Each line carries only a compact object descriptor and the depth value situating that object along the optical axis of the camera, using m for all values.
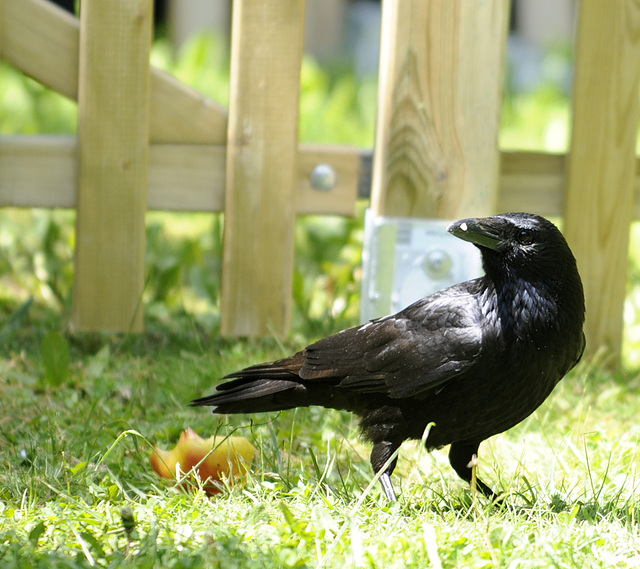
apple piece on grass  5.12
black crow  4.92
